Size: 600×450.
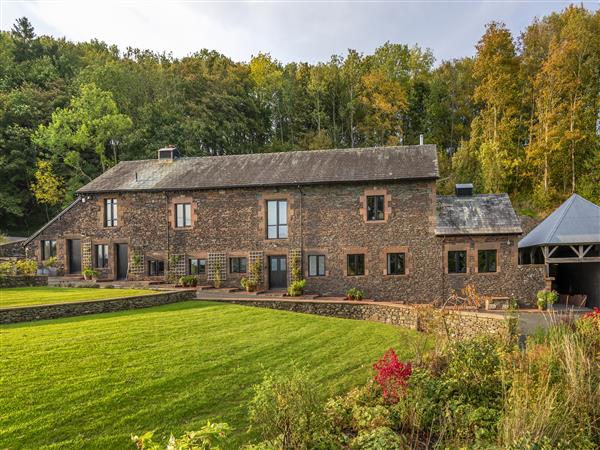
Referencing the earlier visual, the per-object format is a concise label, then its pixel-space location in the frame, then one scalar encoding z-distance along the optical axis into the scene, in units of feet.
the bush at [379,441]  19.35
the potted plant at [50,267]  82.09
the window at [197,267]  76.64
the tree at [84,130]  121.19
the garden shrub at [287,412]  19.20
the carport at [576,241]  62.18
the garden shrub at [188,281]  73.45
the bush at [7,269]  64.28
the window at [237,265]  75.25
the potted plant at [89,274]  78.66
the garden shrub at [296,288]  67.82
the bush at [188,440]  11.43
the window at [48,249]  85.05
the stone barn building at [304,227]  67.31
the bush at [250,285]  70.95
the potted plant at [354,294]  66.44
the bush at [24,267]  67.77
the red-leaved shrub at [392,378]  24.67
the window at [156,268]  78.95
